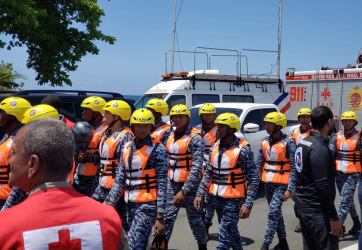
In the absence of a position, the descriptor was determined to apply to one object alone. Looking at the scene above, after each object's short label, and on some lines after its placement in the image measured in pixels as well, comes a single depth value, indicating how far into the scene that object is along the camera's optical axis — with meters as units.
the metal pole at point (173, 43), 17.36
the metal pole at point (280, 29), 18.36
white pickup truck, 9.55
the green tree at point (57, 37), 13.83
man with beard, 3.97
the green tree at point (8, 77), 15.22
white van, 11.95
